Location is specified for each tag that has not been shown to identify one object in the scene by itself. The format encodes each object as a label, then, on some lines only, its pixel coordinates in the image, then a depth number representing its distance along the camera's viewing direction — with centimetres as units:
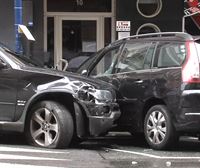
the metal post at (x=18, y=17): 1222
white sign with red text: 1493
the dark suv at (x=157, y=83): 846
